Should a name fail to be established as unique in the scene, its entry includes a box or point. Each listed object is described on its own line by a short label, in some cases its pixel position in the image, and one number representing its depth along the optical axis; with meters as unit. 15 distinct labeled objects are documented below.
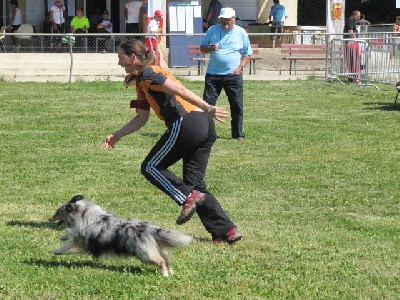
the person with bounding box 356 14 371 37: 29.74
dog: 6.15
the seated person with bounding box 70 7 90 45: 27.56
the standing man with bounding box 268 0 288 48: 29.97
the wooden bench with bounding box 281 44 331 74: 25.98
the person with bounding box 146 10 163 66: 24.11
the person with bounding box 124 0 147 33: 27.02
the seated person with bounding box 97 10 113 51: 28.59
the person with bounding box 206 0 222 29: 26.64
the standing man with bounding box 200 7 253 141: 13.22
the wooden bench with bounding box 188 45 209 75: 24.52
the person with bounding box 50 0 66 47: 27.64
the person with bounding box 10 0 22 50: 27.84
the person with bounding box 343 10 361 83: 21.41
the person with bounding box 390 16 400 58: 20.12
